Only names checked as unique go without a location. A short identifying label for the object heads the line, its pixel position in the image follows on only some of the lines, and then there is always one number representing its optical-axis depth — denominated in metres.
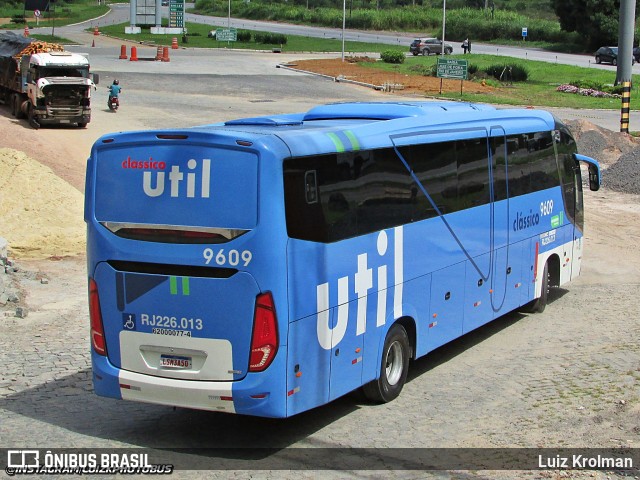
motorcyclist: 41.00
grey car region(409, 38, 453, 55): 81.38
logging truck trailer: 35.47
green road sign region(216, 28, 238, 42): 85.06
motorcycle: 41.19
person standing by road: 84.19
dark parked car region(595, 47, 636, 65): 77.31
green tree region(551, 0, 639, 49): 88.06
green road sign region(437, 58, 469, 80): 50.81
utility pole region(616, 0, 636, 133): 45.88
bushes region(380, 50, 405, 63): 70.56
